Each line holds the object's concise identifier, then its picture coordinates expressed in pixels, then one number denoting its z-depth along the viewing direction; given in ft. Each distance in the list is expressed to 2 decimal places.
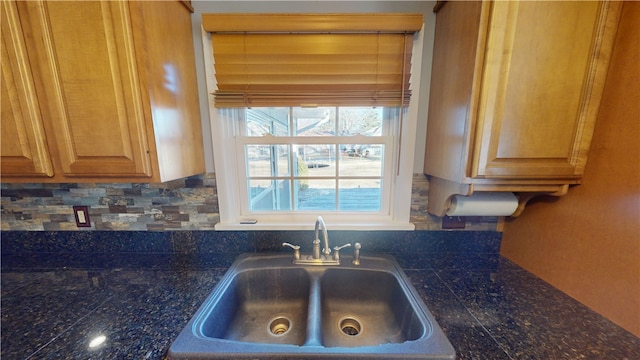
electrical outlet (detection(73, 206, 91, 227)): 3.70
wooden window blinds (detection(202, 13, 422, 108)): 3.08
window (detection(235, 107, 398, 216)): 3.77
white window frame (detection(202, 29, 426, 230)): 3.47
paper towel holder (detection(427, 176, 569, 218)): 2.72
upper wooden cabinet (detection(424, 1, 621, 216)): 2.33
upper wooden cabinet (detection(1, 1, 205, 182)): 2.39
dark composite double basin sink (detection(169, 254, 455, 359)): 2.01
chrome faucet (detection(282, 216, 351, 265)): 3.35
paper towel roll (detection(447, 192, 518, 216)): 3.14
